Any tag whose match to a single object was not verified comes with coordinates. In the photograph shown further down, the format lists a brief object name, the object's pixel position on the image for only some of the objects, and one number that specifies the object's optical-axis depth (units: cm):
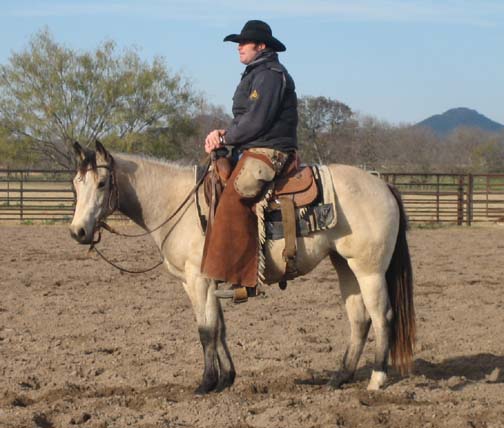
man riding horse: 949
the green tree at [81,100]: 5568
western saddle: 965
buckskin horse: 975
